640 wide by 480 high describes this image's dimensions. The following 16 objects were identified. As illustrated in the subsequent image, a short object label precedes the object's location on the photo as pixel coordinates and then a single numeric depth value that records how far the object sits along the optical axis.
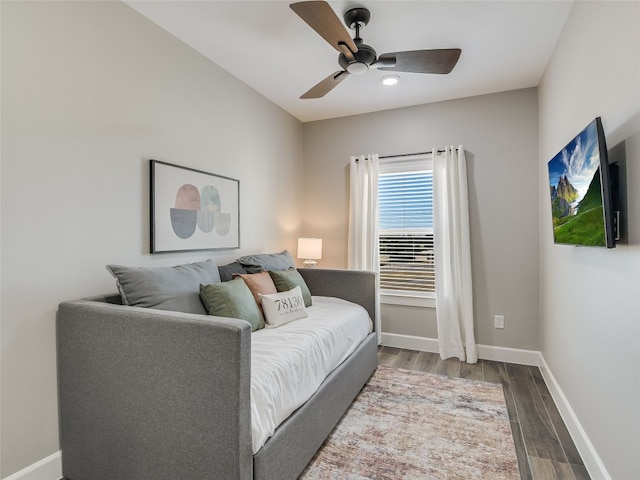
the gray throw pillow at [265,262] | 2.80
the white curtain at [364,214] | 3.75
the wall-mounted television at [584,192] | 1.38
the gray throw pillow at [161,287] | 1.79
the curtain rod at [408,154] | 3.51
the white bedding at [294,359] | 1.43
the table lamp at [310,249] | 3.74
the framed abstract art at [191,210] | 2.27
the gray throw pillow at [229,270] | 2.58
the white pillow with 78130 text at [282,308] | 2.28
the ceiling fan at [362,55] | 1.79
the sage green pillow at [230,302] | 2.00
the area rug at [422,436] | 1.75
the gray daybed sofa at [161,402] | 1.26
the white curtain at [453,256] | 3.31
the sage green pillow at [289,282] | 2.70
